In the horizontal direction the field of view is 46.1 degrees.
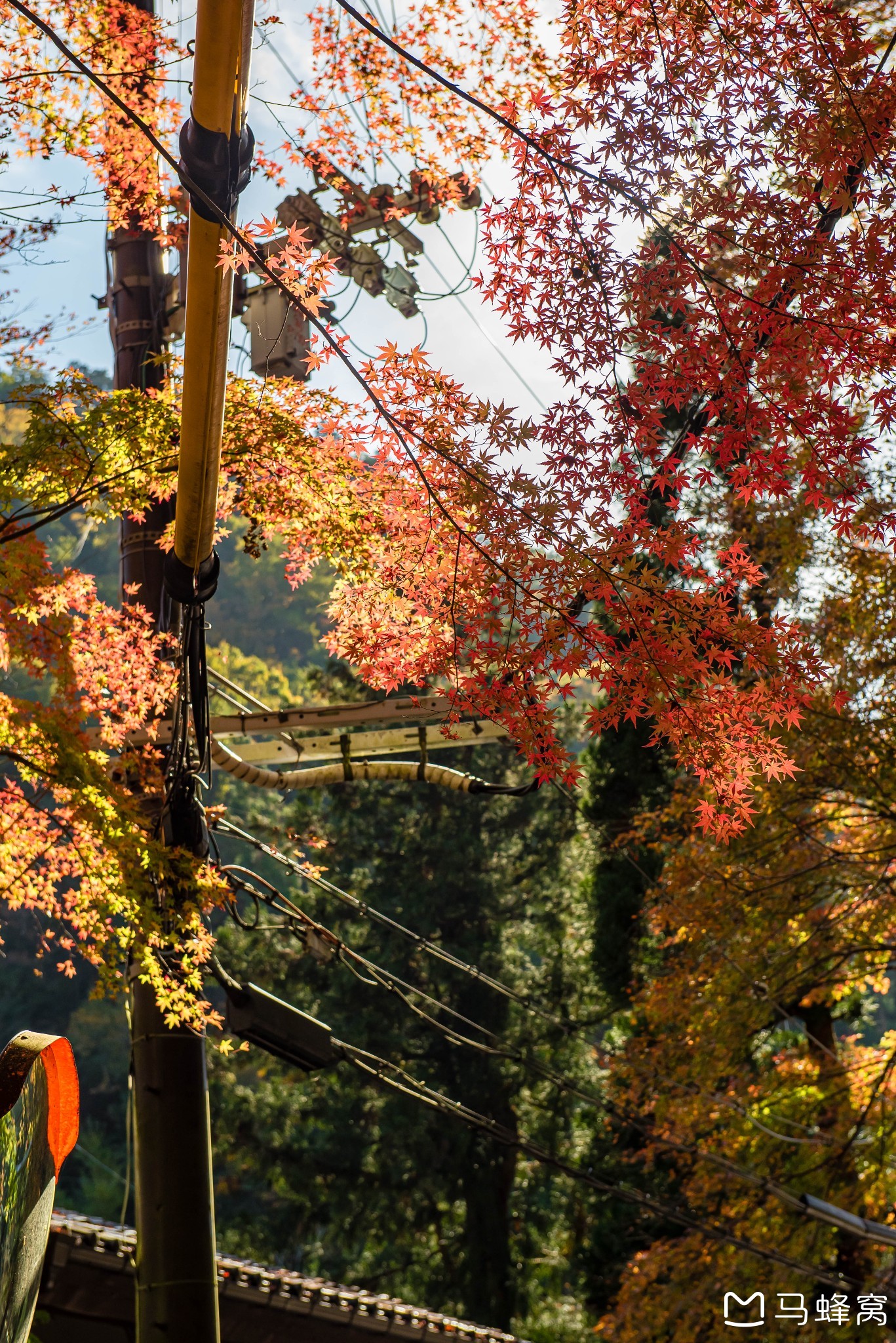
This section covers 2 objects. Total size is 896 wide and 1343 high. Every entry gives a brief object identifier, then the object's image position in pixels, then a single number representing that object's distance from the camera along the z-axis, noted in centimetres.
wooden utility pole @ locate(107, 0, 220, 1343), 537
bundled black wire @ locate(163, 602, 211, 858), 513
